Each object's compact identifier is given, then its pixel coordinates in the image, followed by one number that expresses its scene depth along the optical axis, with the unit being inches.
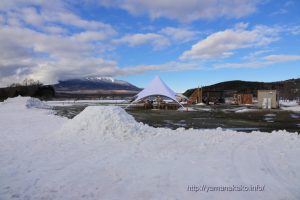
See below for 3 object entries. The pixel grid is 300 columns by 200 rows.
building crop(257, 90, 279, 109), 857.8
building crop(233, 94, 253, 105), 1261.0
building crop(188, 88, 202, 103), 1347.4
